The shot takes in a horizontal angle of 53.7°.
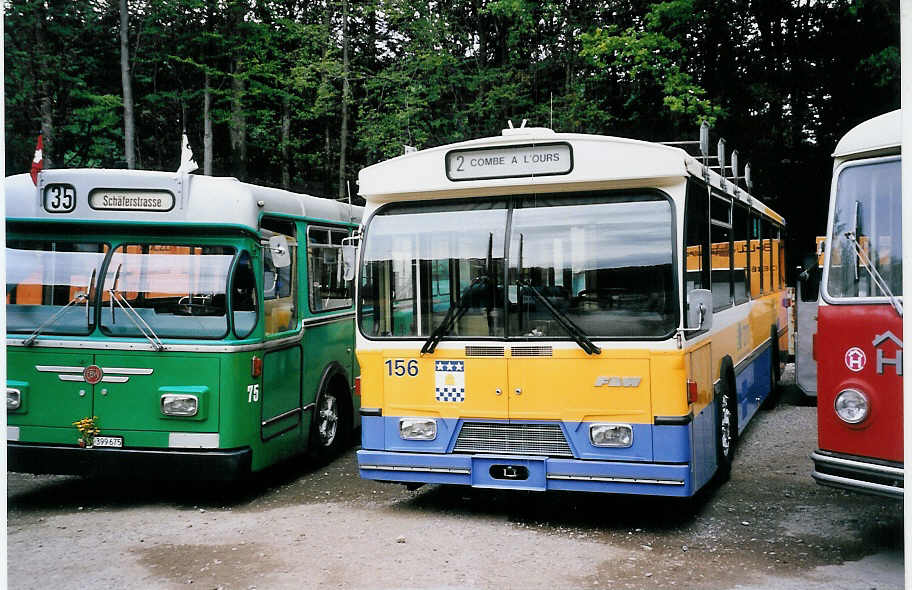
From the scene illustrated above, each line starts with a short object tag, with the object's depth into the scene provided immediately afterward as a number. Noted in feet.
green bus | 23.81
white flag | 24.62
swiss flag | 23.84
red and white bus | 17.97
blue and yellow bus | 20.81
